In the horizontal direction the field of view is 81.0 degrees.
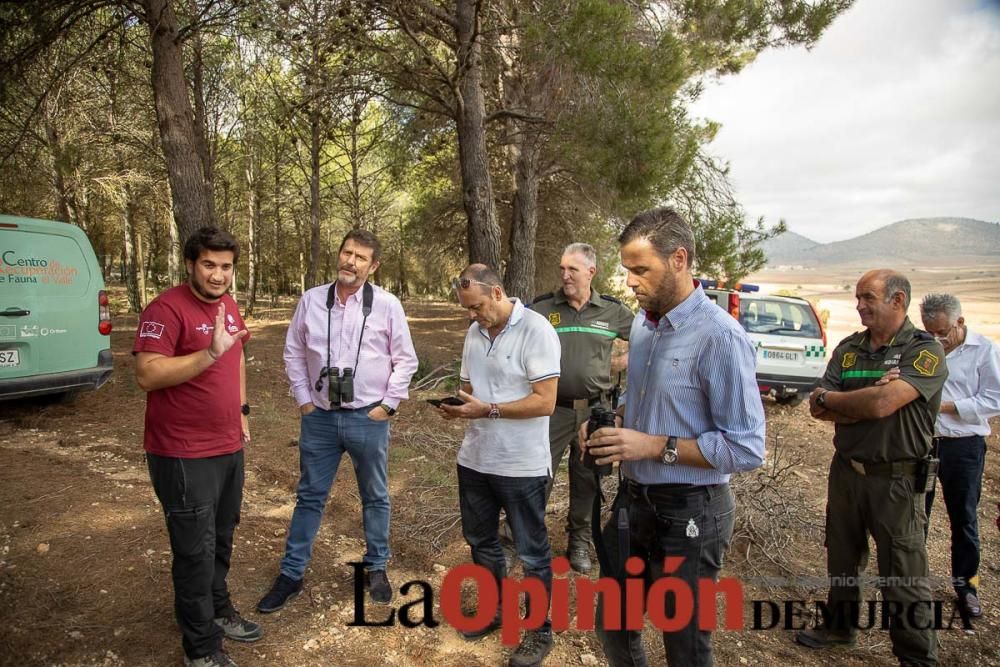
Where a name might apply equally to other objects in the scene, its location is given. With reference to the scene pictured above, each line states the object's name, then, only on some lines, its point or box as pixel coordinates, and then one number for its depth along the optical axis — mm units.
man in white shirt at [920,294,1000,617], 3580
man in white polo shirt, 2828
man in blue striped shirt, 1961
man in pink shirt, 3258
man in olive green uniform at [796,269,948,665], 2727
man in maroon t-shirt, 2447
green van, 5727
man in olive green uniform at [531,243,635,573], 3916
